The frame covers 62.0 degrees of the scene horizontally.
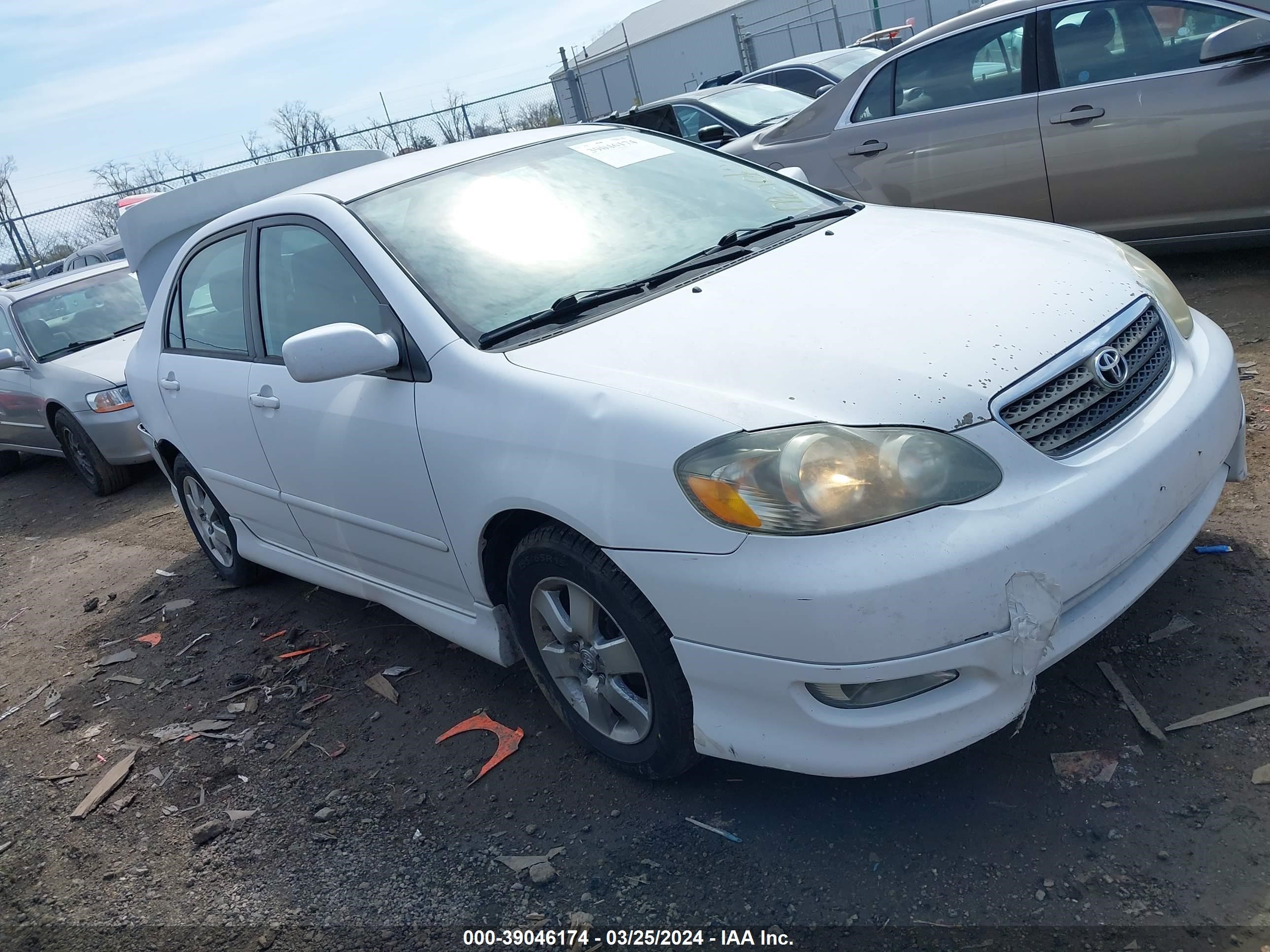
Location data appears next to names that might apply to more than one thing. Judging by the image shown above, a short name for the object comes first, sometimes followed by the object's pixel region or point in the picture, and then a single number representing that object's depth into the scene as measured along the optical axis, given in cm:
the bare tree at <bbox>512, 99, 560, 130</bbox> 2869
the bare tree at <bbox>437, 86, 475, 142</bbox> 2725
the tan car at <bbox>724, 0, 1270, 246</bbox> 506
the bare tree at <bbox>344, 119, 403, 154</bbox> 2566
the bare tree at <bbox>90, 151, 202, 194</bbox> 2291
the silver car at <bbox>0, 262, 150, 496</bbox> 750
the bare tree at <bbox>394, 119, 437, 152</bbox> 2700
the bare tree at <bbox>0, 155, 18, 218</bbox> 2369
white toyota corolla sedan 223
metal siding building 2722
